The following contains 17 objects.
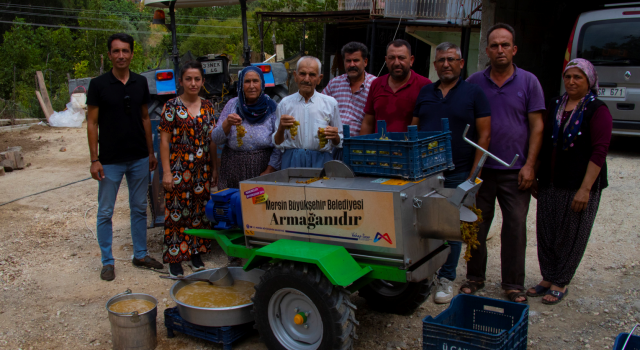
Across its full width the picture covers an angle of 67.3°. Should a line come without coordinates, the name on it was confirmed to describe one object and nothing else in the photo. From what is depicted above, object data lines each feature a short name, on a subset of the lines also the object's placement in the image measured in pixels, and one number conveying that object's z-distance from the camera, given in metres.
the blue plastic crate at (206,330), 3.08
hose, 6.84
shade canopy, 6.93
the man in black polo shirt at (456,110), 3.39
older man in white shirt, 3.66
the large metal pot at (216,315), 3.05
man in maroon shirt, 3.62
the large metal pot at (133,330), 3.05
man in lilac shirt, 3.51
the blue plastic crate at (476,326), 2.41
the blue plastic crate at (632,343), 2.39
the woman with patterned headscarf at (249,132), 3.97
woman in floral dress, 4.06
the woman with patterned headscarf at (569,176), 3.42
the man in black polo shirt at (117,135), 4.11
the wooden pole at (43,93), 15.16
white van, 7.11
